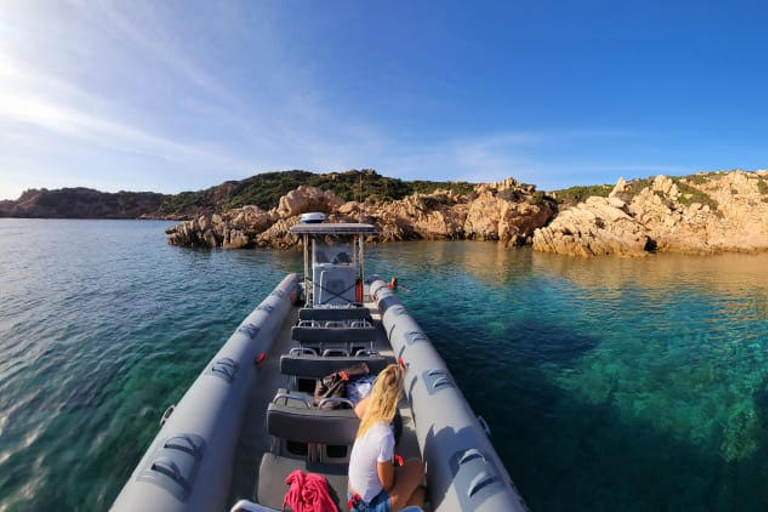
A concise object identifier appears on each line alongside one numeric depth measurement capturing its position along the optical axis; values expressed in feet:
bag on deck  14.47
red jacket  9.31
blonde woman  9.62
